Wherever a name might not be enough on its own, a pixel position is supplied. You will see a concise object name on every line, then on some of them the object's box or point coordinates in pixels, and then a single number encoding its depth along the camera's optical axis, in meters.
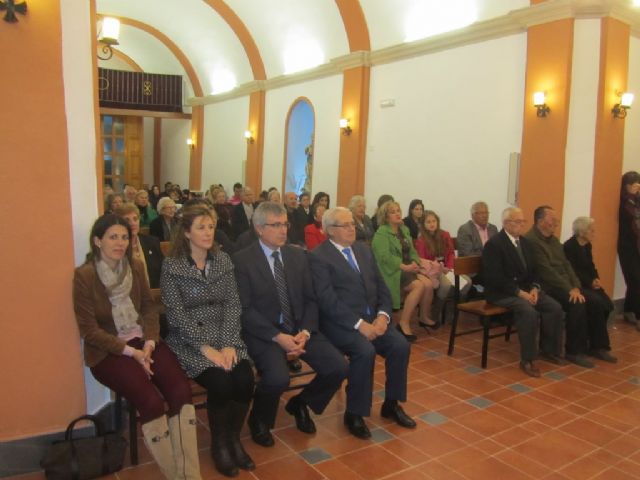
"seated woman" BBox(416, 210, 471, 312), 6.03
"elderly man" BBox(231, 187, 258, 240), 8.13
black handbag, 2.77
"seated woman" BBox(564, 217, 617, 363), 5.59
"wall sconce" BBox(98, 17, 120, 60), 6.88
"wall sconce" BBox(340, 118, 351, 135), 9.73
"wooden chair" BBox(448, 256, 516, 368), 4.90
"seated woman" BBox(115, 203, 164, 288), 4.48
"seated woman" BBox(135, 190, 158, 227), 8.04
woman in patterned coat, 3.01
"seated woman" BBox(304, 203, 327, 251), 6.13
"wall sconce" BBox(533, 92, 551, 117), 6.55
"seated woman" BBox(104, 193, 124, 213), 5.36
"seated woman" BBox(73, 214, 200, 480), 2.76
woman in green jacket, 5.41
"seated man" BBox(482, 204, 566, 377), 4.96
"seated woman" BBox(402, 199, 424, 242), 6.78
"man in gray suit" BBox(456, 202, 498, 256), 6.16
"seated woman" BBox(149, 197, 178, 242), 6.03
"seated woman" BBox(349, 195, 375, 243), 6.25
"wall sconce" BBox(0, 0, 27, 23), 2.74
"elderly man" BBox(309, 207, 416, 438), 3.54
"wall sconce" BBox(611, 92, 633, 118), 6.41
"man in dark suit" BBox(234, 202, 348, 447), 3.34
